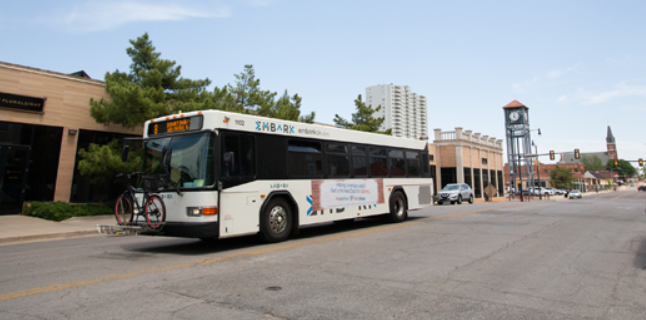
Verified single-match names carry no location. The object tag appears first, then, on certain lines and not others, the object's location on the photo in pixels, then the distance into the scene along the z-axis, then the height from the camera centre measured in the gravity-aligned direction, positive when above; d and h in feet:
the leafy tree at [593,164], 552.41 +59.50
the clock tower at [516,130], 258.37 +48.92
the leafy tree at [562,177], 298.15 +22.25
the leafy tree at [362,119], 112.16 +23.26
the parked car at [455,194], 104.63 +2.94
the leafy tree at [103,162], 54.19 +4.88
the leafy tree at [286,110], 76.64 +18.37
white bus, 26.48 +2.14
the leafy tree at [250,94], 84.02 +22.64
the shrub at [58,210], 52.54 -1.60
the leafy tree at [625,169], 574.76 +55.54
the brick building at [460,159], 173.27 +20.05
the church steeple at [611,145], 548.56 +84.81
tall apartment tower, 643.04 +143.16
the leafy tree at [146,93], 56.59 +15.63
